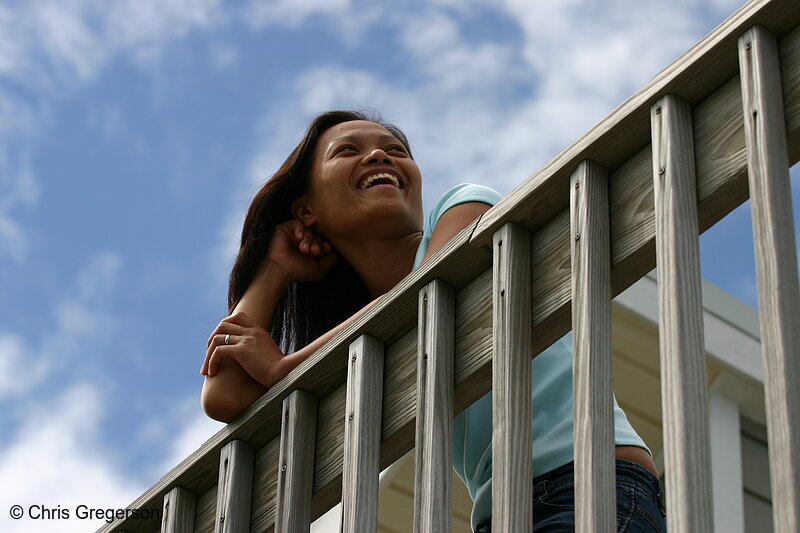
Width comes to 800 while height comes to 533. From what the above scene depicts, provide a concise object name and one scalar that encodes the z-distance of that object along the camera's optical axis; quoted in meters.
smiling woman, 2.90
